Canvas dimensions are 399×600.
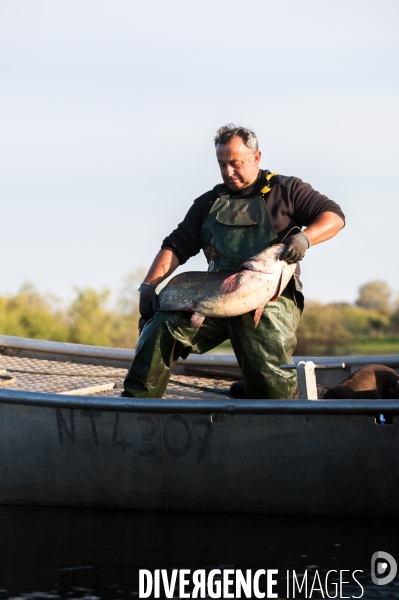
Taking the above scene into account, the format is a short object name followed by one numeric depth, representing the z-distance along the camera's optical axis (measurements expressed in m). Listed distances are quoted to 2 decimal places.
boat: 9.35
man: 10.18
